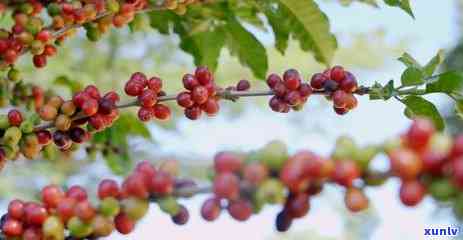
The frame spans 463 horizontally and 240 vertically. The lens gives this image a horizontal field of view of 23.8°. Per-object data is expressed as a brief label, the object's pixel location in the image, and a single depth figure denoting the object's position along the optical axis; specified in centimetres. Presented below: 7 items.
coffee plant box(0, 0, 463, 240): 57
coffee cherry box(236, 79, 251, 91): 85
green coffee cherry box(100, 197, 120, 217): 62
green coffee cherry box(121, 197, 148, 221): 62
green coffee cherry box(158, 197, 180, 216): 62
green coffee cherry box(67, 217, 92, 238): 63
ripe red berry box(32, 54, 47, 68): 90
